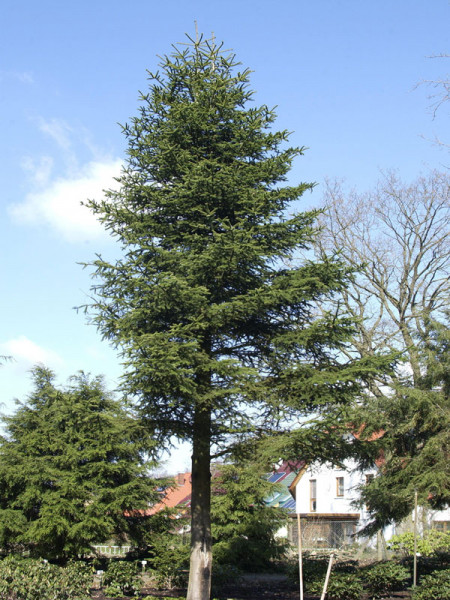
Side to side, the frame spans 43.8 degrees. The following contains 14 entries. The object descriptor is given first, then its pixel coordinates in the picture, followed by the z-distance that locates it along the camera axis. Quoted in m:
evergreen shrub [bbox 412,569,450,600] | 11.45
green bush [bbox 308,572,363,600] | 12.98
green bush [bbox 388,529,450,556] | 21.34
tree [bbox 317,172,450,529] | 13.51
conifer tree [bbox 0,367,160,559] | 16.45
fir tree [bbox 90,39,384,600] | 11.18
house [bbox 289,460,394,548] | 34.53
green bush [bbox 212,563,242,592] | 17.31
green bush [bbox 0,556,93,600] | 10.13
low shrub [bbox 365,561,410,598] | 13.83
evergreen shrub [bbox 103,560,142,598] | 14.74
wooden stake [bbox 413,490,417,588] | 12.82
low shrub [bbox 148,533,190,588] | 16.64
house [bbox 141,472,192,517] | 55.22
